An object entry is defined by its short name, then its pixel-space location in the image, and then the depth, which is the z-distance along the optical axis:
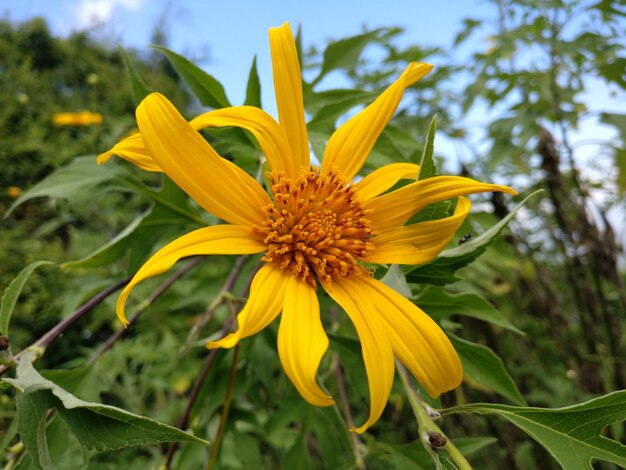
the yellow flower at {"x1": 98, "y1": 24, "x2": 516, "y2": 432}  0.10
